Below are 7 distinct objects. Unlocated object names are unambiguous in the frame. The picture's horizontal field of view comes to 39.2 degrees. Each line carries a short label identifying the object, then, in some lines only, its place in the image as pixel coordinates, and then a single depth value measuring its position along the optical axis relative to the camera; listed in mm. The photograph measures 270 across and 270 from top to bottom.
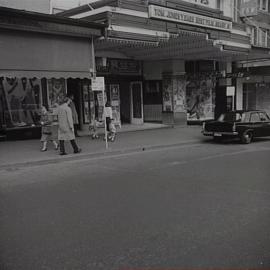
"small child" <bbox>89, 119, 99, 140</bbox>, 16666
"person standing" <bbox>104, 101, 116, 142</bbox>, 15500
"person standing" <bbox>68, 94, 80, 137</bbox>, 16766
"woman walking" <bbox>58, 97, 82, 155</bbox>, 12242
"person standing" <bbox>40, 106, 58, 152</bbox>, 13008
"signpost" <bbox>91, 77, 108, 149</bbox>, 13406
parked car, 15016
